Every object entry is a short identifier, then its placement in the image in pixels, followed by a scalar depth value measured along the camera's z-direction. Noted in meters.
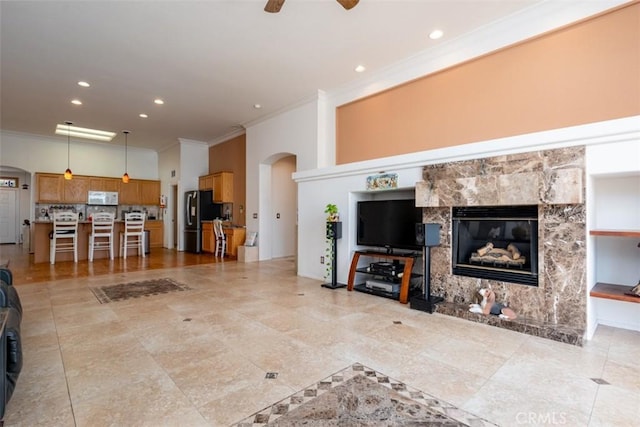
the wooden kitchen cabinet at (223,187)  9.04
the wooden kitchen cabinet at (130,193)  10.69
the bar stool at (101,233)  7.75
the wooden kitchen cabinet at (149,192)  11.05
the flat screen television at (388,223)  4.36
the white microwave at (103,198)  10.23
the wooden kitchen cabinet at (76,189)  9.80
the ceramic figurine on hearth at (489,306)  3.28
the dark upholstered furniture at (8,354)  1.66
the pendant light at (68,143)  8.20
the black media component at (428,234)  3.71
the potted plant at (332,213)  5.07
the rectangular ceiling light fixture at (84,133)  8.57
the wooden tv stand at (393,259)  4.11
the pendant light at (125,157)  9.02
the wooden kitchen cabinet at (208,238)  8.95
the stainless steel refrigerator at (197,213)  9.24
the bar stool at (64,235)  7.24
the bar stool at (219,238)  8.53
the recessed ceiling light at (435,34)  4.18
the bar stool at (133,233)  8.23
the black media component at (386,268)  4.49
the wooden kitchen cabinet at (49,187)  9.36
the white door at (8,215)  11.78
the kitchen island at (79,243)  7.43
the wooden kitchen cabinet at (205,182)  9.56
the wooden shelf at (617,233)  2.68
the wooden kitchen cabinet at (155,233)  10.38
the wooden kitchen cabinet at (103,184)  10.19
